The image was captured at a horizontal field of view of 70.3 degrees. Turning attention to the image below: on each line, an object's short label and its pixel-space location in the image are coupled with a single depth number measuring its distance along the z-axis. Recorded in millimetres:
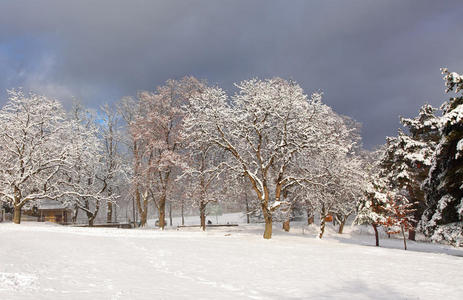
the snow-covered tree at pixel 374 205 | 28447
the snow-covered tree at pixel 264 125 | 23516
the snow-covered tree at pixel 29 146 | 27188
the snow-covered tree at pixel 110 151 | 38506
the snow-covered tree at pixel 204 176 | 26109
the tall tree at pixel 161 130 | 30734
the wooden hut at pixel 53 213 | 43531
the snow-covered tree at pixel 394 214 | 28169
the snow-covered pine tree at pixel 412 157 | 34562
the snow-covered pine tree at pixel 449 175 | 19578
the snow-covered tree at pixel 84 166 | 30609
